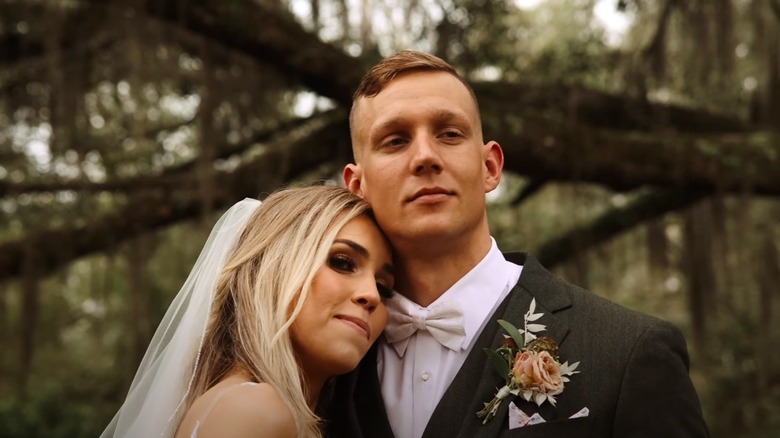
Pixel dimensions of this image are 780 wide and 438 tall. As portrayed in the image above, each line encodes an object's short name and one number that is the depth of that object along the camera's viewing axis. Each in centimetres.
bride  238
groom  238
